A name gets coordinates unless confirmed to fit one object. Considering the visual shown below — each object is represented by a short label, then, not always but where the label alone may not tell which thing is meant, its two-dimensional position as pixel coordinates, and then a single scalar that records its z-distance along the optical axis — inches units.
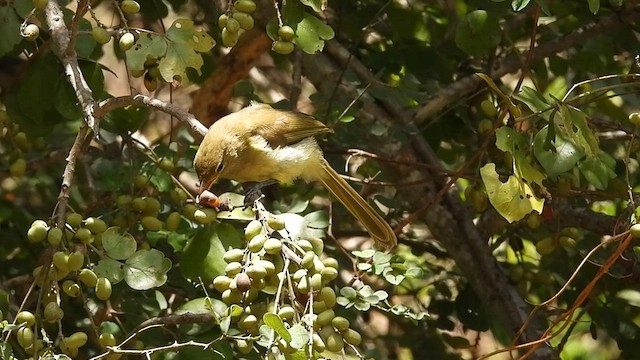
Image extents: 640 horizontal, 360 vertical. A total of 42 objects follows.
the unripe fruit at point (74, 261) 161.2
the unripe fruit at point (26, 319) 156.9
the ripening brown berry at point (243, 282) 151.4
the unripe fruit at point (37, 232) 164.9
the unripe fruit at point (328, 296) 155.9
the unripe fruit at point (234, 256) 159.8
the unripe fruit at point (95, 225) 173.9
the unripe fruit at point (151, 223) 194.1
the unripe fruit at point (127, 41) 175.8
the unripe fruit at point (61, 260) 160.7
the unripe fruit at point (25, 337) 157.5
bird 228.5
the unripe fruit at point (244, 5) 185.0
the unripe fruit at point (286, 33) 188.9
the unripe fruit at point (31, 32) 174.9
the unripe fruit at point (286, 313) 148.2
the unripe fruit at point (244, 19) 184.4
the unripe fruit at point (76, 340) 163.0
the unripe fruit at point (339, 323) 156.1
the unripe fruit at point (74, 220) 173.2
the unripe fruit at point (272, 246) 157.9
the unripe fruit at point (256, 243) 158.4
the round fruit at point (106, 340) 166.4
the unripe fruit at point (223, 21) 183.2
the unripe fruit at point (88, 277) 164.1
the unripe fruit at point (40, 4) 175.2
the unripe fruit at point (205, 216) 183.5
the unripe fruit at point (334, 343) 154.1
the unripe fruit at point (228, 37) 182.1
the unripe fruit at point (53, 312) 159.8
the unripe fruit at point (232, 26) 181.8
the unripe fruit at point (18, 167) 232.1
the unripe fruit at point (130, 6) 180.2
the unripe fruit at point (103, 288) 165.0
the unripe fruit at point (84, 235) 168.7
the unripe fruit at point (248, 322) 155.8
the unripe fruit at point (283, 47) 189.0
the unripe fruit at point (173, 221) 200.5
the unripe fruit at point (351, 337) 158.7
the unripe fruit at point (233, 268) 157.2
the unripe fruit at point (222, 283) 158.4
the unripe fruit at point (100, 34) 177.6
